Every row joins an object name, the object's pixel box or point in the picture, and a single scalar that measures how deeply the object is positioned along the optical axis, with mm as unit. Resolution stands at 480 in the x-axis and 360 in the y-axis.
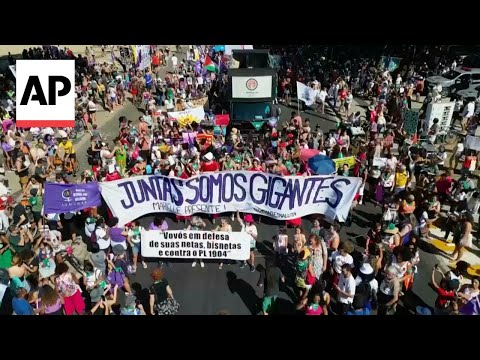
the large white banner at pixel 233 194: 10445
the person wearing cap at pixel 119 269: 9055
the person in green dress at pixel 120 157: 13797
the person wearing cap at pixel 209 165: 12586
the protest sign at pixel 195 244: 9742
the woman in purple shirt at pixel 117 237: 9844
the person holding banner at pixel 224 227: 9664
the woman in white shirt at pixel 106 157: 13269
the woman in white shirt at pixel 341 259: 9094
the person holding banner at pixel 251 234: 9922
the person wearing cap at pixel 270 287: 8594
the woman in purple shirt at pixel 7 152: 14906
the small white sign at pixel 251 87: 18305
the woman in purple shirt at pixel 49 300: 8312
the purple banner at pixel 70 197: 10484
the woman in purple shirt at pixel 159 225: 9797
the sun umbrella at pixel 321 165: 12125
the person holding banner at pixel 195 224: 9812
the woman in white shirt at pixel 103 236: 9812
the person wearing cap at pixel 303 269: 9245
